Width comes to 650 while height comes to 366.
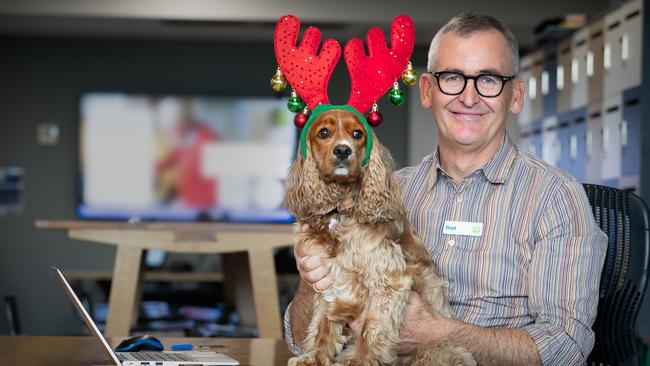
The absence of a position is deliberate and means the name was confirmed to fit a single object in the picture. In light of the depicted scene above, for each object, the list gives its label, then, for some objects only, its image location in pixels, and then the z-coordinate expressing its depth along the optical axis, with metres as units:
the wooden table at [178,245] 3.91
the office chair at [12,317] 5.87
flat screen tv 8.21
